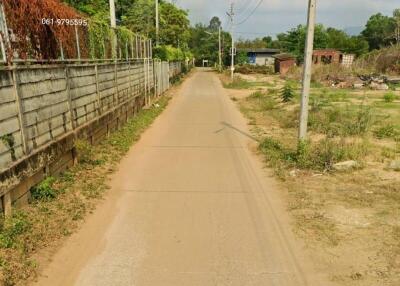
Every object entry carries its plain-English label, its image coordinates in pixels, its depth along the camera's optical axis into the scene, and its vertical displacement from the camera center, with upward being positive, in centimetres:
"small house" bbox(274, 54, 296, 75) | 5288 -197
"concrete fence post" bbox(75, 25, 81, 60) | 838 +9
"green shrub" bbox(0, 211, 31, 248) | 426 -200
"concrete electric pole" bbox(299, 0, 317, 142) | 758 -43
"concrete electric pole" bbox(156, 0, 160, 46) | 2825 +133
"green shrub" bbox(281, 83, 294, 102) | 1844 -213
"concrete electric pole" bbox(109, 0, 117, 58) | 1169 +26
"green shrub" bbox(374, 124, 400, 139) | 1050 -227
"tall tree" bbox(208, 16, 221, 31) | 15158 +966
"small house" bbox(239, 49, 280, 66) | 7838 -152
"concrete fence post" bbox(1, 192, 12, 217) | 478 -183
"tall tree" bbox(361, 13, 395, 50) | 8216 +343
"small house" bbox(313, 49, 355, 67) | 5288 -131
